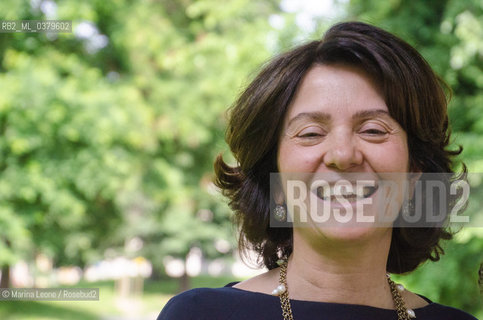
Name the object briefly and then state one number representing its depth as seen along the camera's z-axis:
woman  1.37
